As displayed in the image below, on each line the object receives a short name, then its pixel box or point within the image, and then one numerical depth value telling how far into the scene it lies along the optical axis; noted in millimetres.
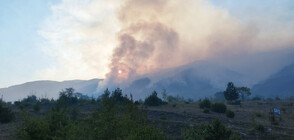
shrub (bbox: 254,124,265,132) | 20733
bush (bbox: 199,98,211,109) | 42125
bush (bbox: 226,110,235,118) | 31316
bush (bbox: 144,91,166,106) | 42619
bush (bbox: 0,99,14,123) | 25117
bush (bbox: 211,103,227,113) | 36253
